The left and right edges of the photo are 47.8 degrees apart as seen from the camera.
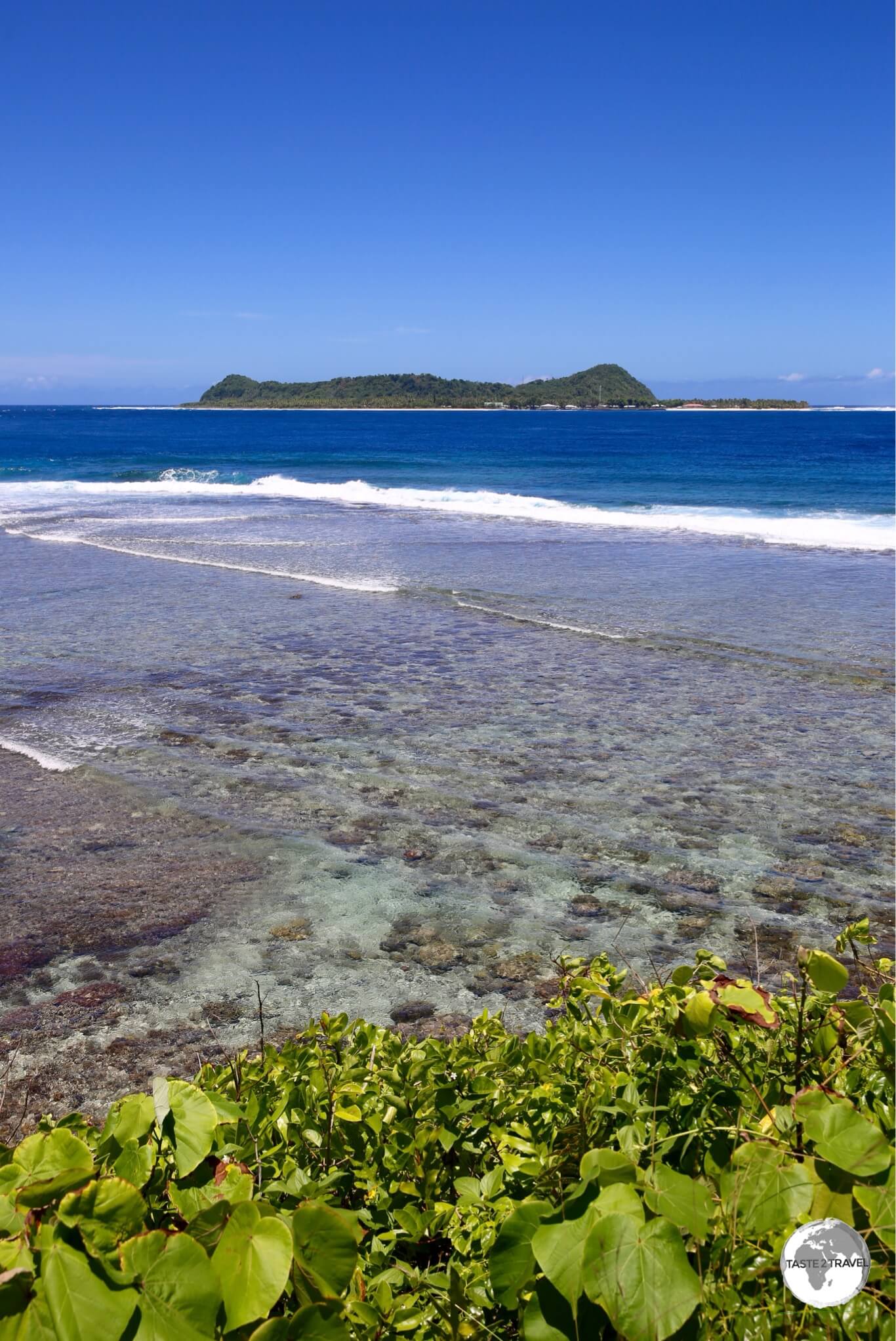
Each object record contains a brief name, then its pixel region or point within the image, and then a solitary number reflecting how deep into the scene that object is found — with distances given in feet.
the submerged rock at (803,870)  17.65
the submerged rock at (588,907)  16.15
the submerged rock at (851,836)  19.21
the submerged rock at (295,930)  15.21
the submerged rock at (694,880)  17.11
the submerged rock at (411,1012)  13.17
